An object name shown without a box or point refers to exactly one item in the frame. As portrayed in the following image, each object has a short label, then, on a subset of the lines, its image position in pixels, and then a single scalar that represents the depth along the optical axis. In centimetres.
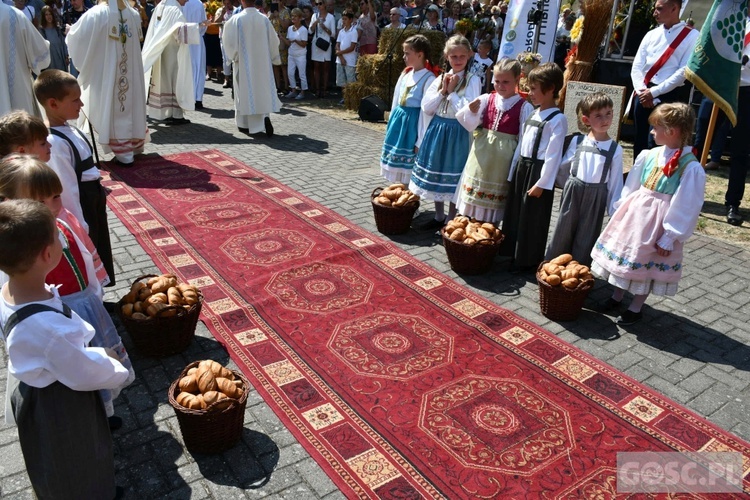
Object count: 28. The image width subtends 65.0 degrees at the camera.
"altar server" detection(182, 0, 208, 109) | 1121
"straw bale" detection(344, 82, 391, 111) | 1228
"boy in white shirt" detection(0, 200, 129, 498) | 213
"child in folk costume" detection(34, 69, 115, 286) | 372
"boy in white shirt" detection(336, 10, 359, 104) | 1363
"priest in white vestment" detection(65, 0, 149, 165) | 762
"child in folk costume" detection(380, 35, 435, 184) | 600
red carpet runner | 309
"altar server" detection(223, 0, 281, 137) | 987
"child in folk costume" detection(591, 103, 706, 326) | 397
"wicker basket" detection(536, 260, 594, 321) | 434
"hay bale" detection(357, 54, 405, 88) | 1203
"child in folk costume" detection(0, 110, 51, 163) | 334
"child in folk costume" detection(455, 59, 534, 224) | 505
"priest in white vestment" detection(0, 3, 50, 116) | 725
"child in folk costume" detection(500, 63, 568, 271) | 471
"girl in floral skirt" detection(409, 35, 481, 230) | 551
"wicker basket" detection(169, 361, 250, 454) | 289
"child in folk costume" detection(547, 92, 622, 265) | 441
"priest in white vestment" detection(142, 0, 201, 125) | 984
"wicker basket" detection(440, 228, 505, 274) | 501
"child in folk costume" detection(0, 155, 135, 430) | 268
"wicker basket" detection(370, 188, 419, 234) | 584
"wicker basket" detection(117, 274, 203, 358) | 365
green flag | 650
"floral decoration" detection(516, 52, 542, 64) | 613
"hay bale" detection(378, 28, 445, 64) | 1177
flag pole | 725
